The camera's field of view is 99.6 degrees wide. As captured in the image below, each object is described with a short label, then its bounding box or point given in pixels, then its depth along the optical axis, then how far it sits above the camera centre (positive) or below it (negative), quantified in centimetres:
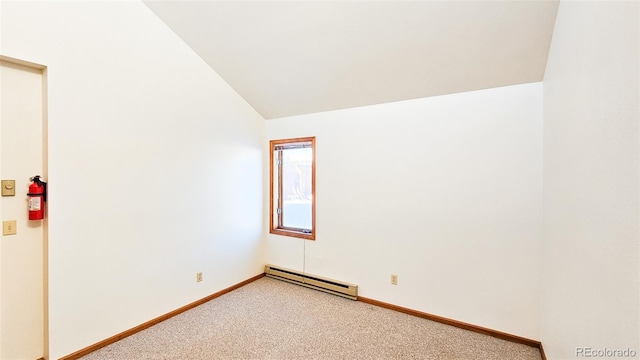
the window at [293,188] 366 -17
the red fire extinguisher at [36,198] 195 -17
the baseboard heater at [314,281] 322 -136
